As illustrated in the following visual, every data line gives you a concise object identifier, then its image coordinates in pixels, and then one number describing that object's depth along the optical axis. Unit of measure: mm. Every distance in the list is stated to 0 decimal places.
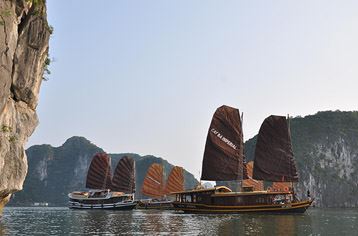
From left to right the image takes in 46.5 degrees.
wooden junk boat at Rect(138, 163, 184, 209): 74812
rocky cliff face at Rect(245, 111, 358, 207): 135375
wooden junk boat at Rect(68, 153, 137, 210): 72062
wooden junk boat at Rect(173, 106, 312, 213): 49094
